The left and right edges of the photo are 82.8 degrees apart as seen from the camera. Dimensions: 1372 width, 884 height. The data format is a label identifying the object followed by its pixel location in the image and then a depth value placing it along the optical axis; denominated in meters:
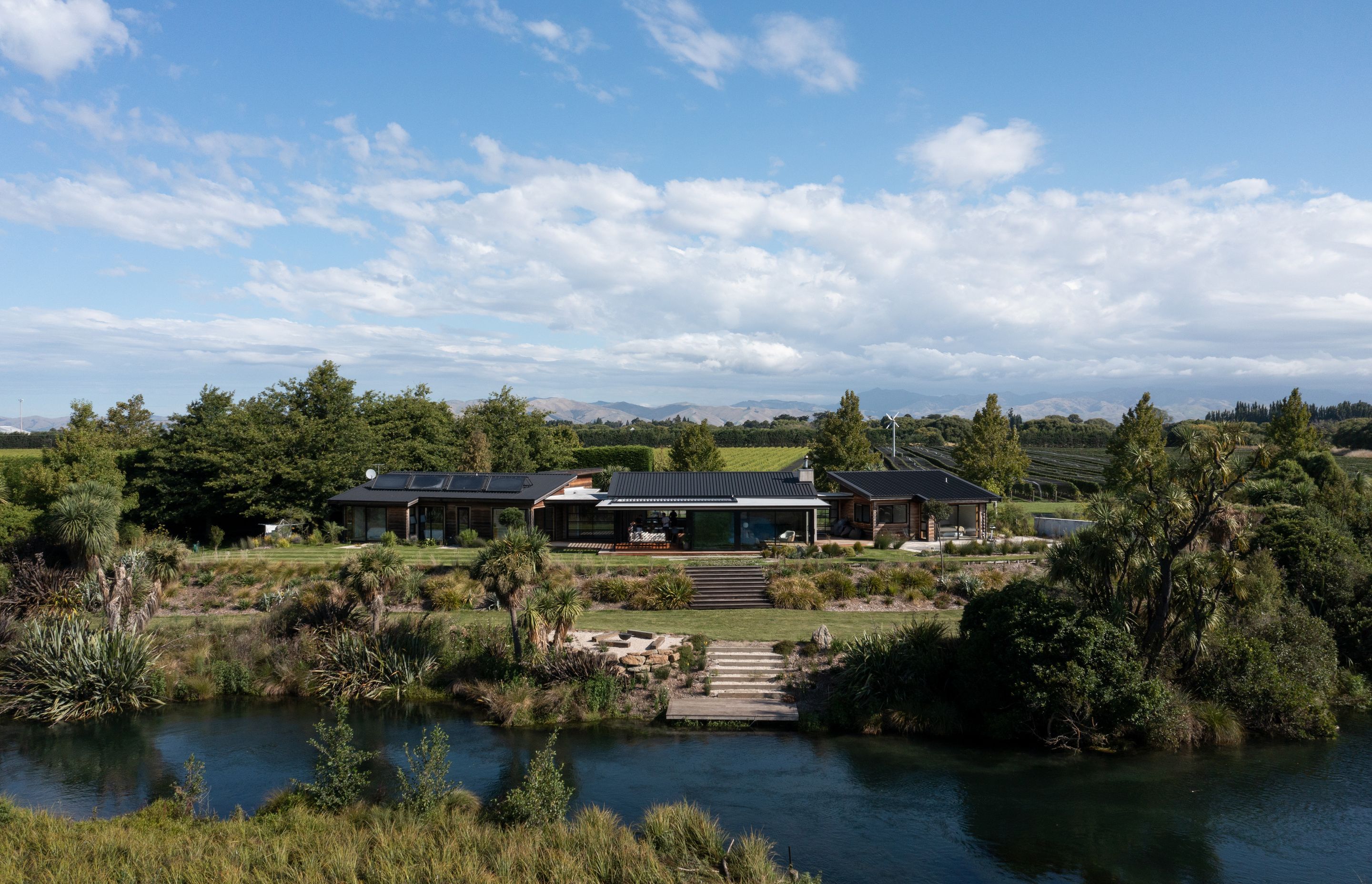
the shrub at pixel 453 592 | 27.11
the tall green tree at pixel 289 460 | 37.59
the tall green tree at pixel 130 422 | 56.47
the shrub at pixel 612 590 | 28.10
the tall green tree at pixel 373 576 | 22.05
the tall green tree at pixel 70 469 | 34.59
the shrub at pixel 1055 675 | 17.16
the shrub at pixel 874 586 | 27.94
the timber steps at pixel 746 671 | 20.89
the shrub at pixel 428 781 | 14.00
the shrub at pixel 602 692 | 20.30
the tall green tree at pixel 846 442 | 48.62
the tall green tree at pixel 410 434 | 45.50
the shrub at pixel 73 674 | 20.42
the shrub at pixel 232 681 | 22.50
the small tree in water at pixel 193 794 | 14.30
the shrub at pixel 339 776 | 14.34
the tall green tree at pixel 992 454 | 44.28
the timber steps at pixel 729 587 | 27.66
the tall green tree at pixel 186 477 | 38.28
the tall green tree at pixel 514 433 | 51.06
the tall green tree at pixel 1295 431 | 45.62
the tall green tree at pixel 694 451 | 50.75
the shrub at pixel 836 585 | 27.91
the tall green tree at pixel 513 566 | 20.61
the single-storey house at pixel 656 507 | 34.94
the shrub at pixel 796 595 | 27.14
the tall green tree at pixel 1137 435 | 39.91
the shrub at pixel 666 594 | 27.34
